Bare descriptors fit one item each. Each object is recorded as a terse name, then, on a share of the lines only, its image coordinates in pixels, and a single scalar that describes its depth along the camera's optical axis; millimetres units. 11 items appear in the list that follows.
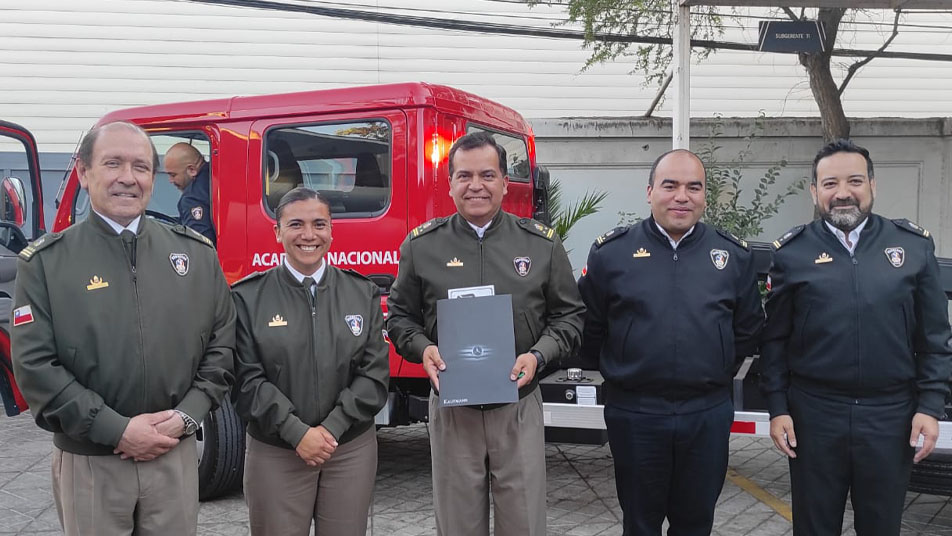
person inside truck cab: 4660
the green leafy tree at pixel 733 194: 7789
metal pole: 6426
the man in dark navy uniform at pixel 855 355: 2820
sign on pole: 7078
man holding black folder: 2893
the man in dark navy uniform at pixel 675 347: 2932
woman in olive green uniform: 2734
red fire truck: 4324
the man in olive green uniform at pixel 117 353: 2365
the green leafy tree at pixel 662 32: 8875
